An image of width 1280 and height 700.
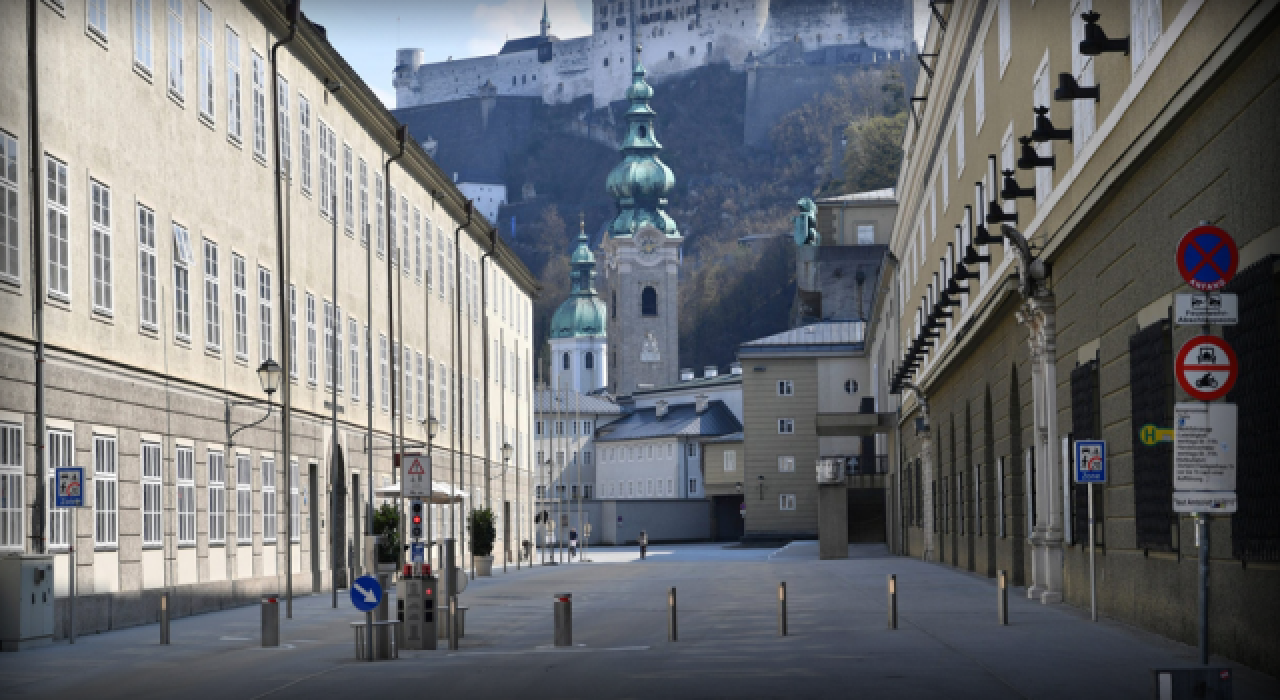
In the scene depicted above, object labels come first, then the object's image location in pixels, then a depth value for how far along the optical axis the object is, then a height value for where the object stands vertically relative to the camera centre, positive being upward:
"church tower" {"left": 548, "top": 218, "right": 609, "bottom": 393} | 191.62 +11.53
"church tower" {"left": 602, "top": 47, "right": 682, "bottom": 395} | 171.50 +14.24
